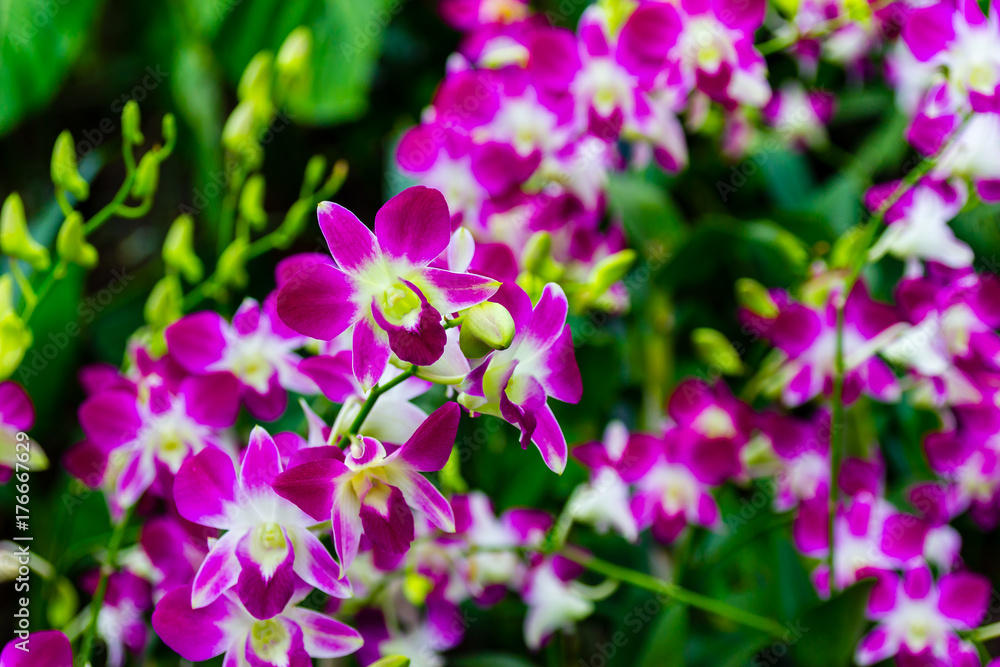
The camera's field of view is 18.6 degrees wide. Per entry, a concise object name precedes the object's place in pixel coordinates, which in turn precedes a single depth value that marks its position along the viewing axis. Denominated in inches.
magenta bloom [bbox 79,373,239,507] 34.8
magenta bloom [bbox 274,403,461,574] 31.7
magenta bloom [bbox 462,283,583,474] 32.1
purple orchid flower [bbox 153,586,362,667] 32.8
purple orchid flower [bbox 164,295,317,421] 35.0
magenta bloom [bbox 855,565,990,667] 36.9
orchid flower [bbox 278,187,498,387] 31.6
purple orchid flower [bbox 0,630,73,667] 32.7
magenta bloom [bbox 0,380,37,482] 34.7
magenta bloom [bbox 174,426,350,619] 32.3
